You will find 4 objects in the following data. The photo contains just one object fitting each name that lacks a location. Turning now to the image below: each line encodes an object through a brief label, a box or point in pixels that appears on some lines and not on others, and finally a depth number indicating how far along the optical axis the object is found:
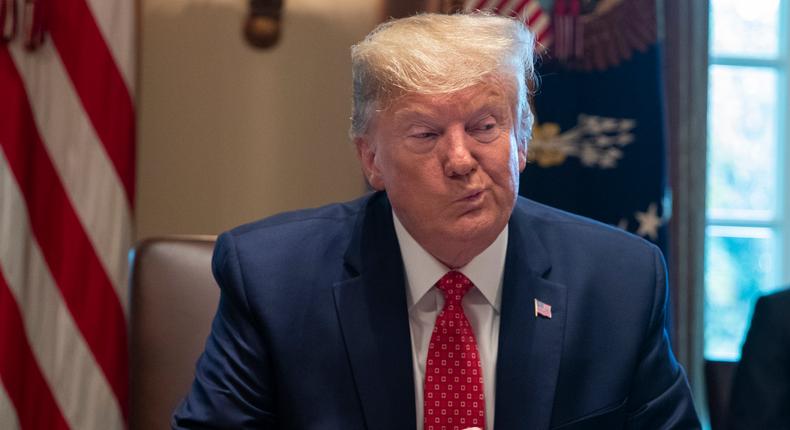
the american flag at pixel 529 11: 7.16
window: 8.69
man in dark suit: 3.62
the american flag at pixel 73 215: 6.18
